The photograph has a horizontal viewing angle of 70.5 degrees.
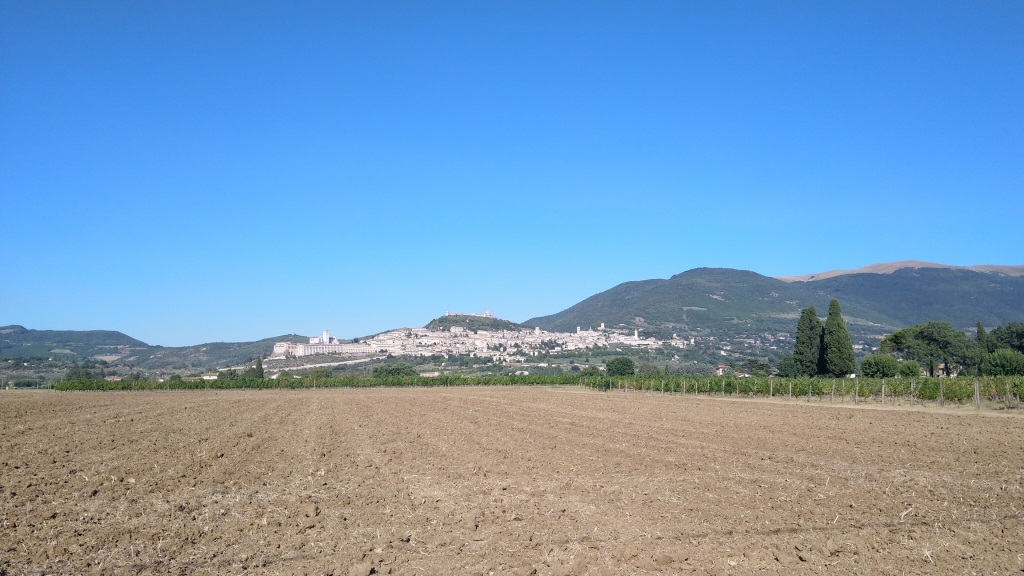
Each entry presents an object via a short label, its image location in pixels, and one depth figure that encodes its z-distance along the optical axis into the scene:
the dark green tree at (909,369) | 71.18
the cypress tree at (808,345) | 77.50
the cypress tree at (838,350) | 72.94
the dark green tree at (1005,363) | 65.25
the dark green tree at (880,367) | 72.75
